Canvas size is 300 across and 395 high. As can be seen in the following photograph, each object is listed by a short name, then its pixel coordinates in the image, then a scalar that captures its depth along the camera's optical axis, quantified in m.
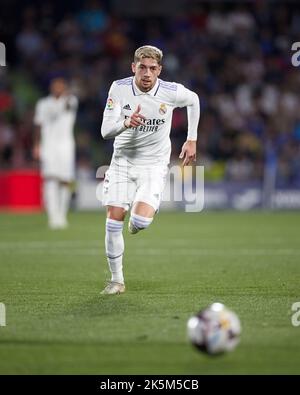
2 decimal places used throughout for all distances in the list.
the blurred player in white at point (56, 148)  34.78
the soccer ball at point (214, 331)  11.56
